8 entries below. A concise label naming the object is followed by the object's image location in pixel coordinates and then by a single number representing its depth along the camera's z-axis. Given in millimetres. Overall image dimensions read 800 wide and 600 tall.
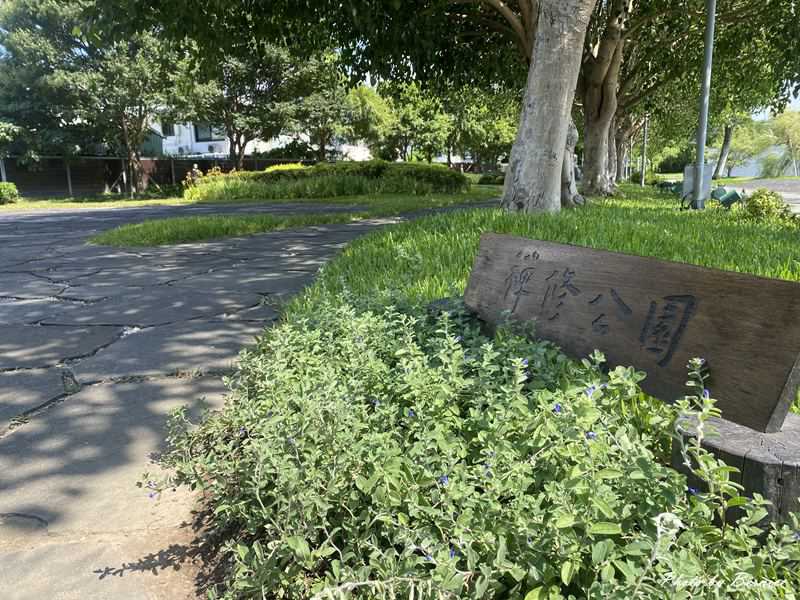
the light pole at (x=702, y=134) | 10850
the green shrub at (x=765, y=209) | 9191
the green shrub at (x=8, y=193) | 24477
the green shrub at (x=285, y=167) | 21723
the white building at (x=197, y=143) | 42062
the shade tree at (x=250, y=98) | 26891
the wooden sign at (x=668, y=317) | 1670
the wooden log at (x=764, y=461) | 1498
